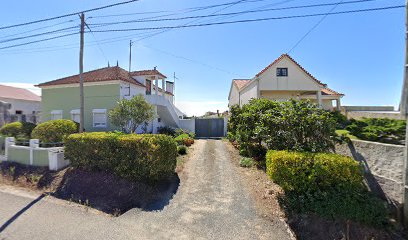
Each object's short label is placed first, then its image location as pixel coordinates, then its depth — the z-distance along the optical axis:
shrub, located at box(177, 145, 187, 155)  11.92
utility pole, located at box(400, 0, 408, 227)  5.19
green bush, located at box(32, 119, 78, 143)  11.38
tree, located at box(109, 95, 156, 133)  13.23
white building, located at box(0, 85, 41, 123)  25.90
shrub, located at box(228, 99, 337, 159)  6.55
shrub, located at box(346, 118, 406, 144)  6.08
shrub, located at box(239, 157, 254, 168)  9.63
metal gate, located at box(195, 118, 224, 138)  22.00
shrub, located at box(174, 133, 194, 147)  14.58
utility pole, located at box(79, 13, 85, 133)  11.52
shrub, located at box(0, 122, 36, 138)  13.37
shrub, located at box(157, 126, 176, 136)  19.05
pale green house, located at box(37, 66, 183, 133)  17.11
